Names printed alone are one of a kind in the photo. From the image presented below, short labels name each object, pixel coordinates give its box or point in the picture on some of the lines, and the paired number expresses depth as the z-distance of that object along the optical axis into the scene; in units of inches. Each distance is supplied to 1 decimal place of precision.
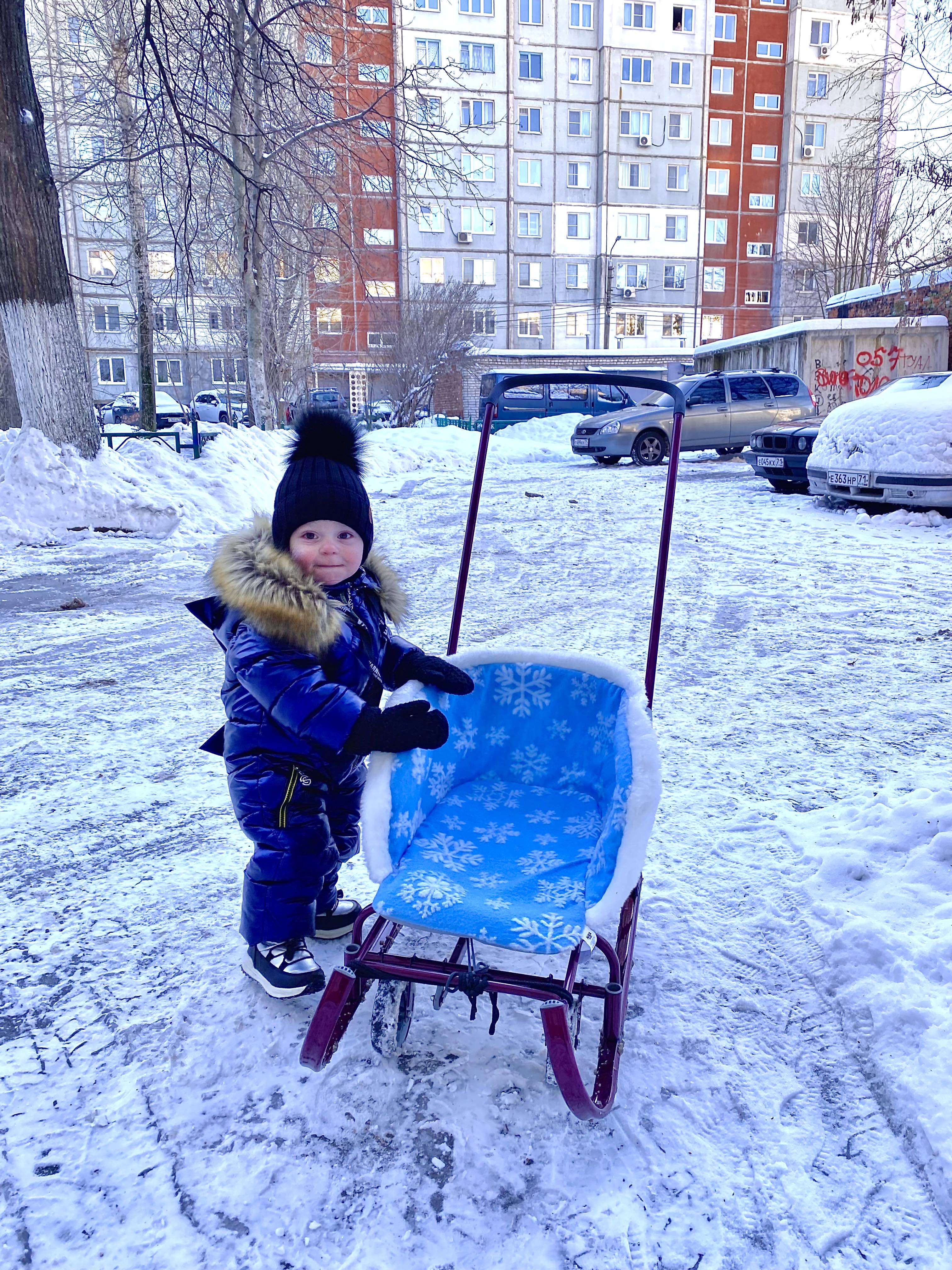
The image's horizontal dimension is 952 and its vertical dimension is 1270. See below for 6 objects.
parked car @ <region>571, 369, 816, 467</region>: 598.5
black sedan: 417.1
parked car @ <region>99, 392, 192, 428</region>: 1059.3
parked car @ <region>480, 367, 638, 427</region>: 1029.2
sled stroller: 66.7
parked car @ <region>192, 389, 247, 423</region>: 1310.3
